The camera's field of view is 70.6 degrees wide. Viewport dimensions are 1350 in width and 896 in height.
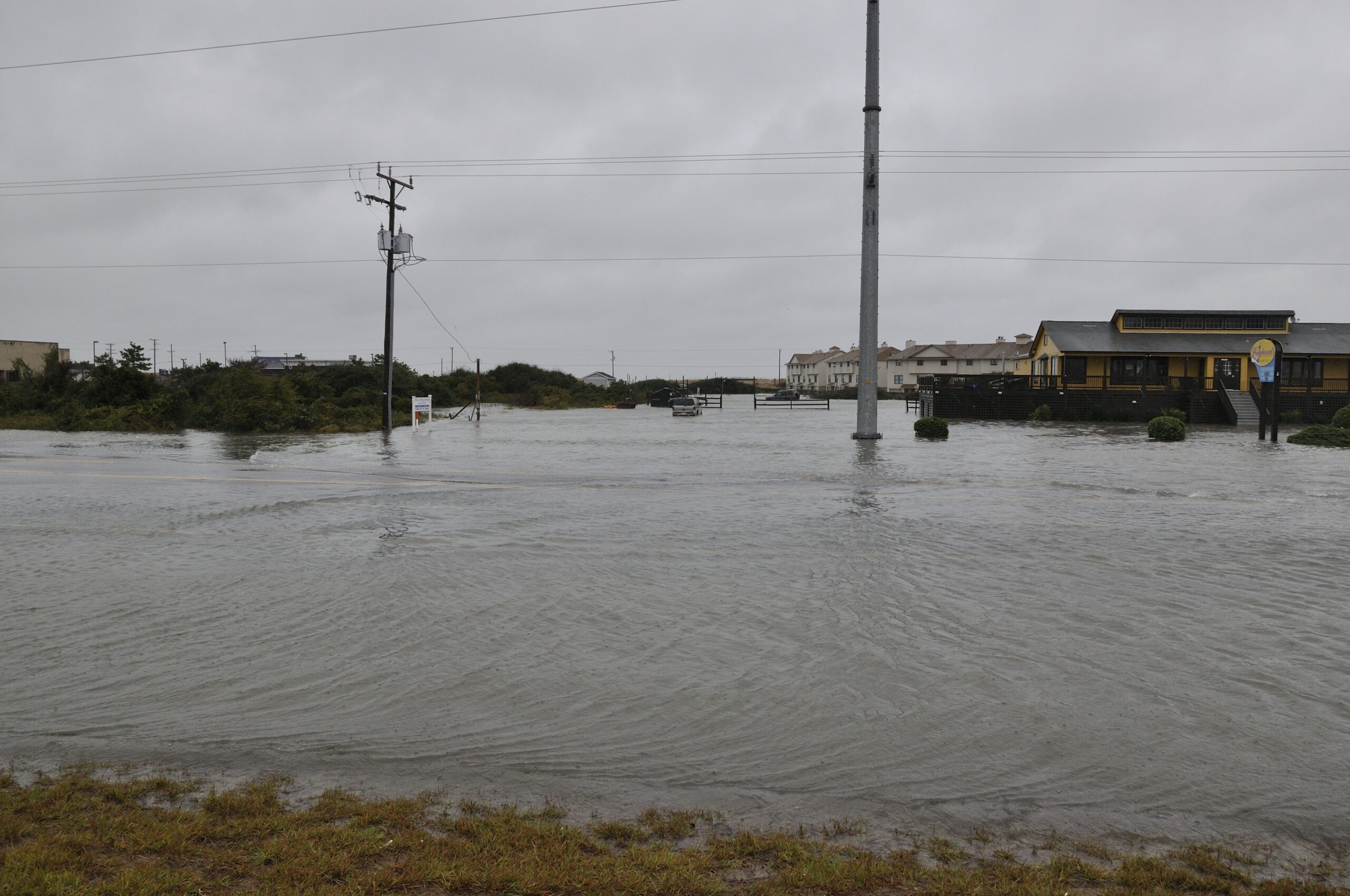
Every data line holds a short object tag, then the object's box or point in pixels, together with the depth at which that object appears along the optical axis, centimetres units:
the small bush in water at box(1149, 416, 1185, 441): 2964
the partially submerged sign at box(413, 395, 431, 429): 3794
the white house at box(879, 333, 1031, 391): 12025
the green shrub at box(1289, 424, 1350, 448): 2681
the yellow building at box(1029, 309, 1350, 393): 4941
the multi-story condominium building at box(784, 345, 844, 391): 14900
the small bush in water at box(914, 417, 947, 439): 3023
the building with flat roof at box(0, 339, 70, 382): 9131
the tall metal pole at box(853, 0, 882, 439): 2647
